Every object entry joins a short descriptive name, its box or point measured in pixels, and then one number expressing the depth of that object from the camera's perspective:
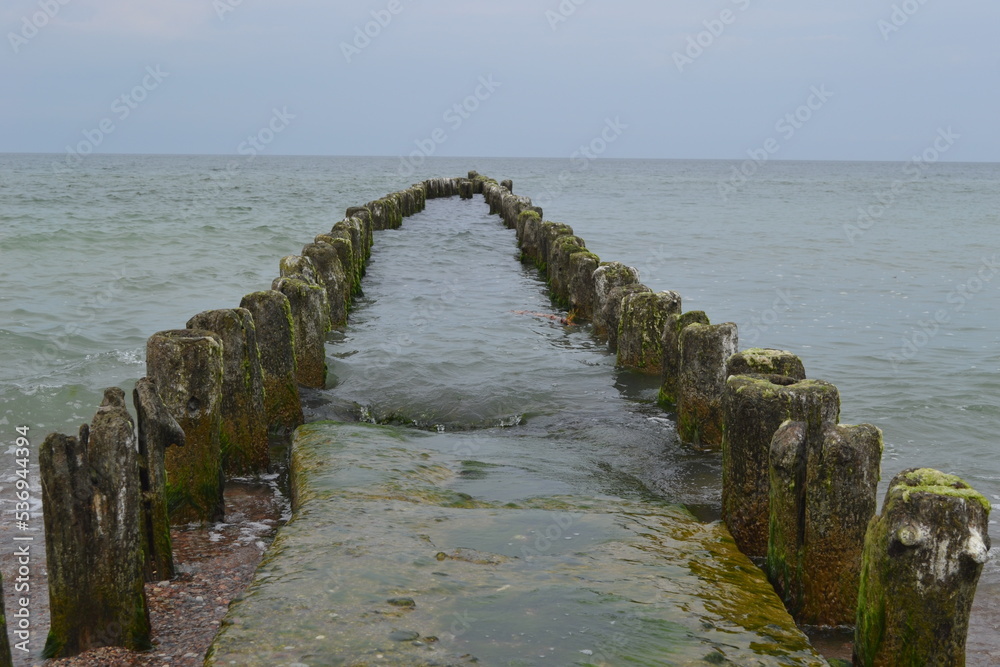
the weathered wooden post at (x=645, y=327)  9.10
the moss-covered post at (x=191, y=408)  5.53
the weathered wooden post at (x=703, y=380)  7.14
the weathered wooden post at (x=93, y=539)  3.84
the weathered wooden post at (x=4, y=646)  3.10
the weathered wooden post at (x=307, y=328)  8.70
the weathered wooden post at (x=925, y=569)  3.33
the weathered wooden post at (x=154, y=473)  4.58
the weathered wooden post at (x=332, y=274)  12.09
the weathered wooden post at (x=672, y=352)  8.09
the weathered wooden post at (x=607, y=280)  11.00
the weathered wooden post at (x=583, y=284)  12.52
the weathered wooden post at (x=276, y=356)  7.41
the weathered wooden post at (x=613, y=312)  10.49
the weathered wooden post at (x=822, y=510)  4.21
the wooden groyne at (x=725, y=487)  3.42
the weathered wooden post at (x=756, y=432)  4.90
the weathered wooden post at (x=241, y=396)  6.27
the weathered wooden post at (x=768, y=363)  5.85
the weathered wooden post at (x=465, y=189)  41.75
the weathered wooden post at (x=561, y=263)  13.75
